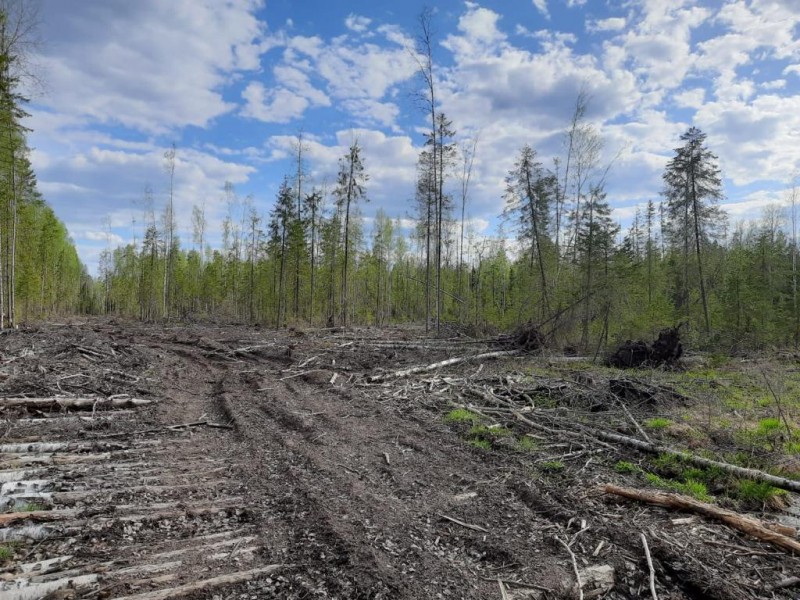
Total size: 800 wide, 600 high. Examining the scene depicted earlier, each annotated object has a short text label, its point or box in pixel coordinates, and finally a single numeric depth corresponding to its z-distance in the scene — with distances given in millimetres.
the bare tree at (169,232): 41816
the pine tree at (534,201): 23656
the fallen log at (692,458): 5145
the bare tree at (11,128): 17391
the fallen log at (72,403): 7629
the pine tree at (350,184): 30578
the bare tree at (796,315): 24547
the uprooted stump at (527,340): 17859
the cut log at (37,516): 3988
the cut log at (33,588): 3037
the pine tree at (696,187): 24156
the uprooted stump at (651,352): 15602
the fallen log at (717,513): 4029
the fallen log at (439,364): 12664
